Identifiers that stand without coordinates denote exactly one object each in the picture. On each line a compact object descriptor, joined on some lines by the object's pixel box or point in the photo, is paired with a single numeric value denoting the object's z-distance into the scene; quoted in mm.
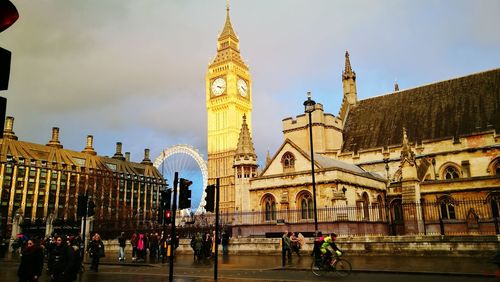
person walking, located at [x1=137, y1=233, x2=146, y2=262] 24078
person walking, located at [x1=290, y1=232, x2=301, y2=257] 22642
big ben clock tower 100750
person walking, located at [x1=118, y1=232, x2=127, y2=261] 23094
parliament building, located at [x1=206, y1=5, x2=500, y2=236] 29266
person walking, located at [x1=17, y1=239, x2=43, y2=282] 9188
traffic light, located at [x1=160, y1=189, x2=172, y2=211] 15702
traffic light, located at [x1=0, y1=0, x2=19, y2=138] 3400
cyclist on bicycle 14617
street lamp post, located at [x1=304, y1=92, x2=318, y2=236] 20019
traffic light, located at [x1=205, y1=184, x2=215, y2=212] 15320
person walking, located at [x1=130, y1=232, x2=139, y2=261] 24453
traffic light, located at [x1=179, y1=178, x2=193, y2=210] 13430
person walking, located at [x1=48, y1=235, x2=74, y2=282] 9945
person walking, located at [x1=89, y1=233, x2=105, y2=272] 18202
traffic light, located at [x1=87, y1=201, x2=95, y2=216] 21656
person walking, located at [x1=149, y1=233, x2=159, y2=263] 26319
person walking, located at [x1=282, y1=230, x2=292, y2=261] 19375
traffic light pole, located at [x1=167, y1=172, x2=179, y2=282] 11391
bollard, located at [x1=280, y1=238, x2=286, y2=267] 18472
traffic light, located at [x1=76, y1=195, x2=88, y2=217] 18812
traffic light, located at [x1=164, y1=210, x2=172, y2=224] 14989
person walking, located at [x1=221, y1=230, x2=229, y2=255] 26594
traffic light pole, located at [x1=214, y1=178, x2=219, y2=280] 13961
